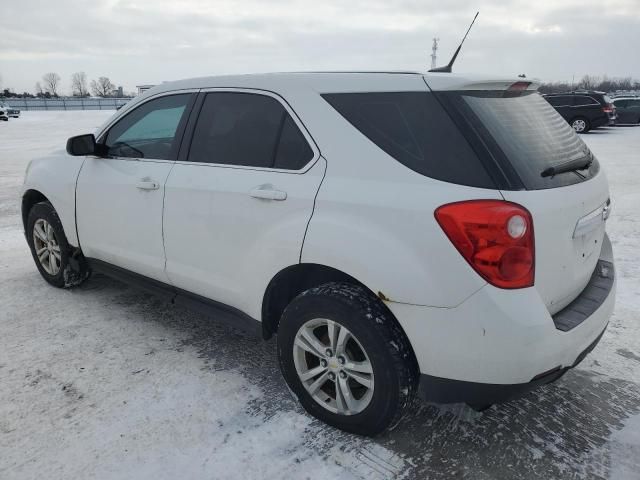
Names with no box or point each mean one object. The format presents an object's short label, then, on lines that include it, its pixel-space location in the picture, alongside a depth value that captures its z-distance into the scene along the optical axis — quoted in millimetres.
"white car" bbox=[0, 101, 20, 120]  33156
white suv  2029
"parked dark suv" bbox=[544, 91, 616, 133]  20125
